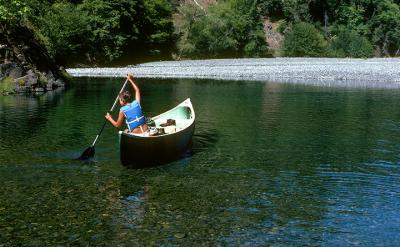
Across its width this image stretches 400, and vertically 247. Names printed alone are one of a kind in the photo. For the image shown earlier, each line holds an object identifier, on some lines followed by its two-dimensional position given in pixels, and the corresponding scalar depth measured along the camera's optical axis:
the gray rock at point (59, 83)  45.19
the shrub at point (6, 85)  39.00
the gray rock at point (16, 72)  40.47
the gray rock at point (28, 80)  40.78
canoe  16.31
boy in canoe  17.12
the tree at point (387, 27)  101.62
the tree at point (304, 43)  89.31
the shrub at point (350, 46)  91.25
